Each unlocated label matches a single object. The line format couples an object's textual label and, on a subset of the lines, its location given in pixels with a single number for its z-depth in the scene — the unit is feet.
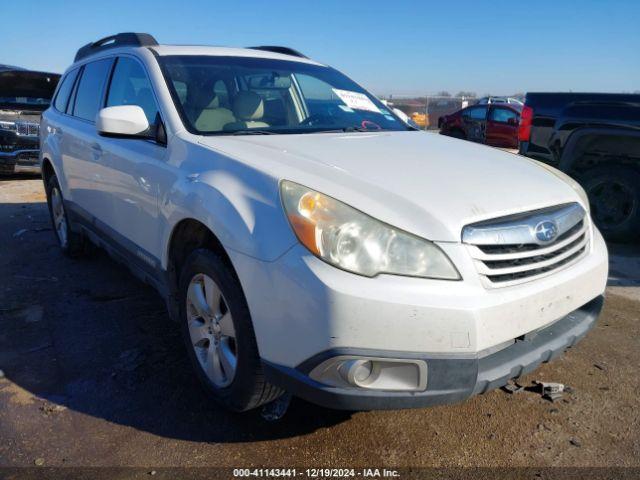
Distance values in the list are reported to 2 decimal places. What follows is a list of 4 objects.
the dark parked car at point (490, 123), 55.21
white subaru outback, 6.35
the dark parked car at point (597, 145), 17.67
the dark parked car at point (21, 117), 30.04
